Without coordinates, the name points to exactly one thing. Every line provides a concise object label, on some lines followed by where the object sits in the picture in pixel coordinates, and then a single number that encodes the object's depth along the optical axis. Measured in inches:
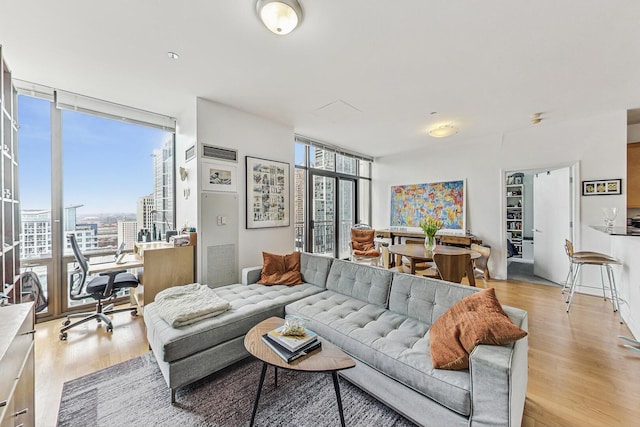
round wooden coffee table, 51.3
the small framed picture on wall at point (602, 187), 138.8
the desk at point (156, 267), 105.0
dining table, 116.5
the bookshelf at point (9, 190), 75.5
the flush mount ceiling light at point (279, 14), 61.9
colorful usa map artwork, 196.5
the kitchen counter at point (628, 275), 97.0
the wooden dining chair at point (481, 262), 132.3
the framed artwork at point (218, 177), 120.0
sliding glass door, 198.1
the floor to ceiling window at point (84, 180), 110.7
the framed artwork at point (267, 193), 136.8
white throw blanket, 74.3
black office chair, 100.6
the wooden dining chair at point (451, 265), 106.9
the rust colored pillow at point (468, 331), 51.8
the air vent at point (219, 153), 119.9
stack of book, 54.4
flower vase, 130.0
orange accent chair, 180.7
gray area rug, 59.9
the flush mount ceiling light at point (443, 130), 149.1
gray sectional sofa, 48.3
